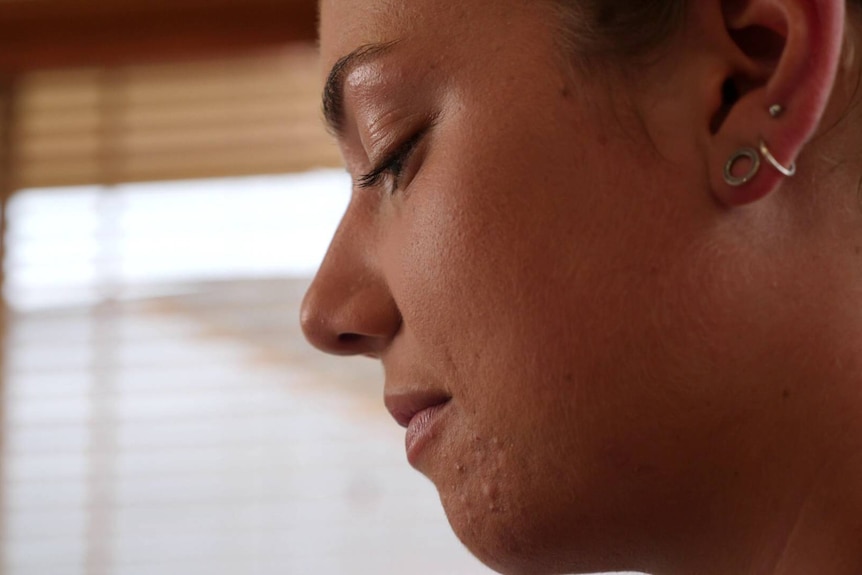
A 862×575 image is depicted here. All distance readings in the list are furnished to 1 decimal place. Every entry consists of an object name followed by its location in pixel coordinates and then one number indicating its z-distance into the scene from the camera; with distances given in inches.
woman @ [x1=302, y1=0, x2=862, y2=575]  21.4
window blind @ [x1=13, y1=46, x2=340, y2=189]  79.6
